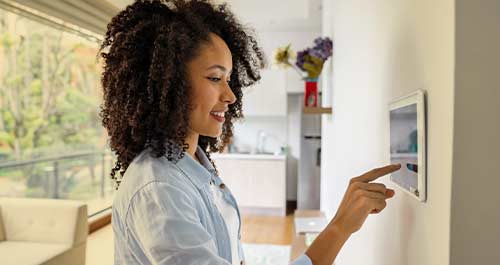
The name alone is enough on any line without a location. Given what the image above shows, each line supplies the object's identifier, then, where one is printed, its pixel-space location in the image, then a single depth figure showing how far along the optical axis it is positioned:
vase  2.50
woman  0.69
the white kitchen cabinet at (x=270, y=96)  5.22
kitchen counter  5.02
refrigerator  5.16
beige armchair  2.48
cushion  2.16
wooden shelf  2.35
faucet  5.74
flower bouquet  2.36
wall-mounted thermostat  0.67
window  2.86
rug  3.36
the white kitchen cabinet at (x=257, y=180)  5.02
